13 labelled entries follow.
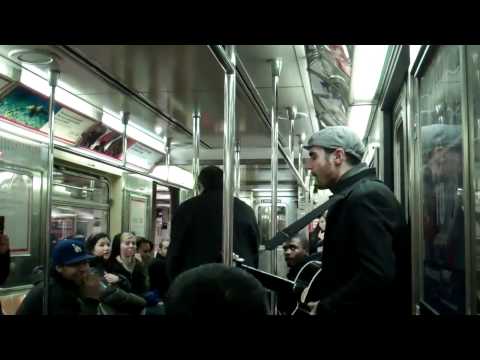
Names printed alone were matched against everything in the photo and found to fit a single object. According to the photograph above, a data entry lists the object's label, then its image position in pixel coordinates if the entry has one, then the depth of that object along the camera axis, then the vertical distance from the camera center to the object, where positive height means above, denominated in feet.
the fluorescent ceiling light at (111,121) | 20.59 +3.95
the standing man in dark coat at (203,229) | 9.73 -0.18
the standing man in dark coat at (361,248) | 5.62 -0.30
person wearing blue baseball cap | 8.87 -1.19
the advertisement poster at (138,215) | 21.81 +0.16
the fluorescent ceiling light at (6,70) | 14.64 +4.14
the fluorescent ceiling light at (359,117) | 15.39 +3.28
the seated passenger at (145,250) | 19.18 -1.12
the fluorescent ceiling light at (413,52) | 6.93 +2.30
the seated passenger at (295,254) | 13.83 -0.97
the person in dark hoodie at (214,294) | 2.35 -0.33
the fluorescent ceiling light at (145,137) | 23.59 +3.87
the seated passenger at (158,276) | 17.34 -1.85
